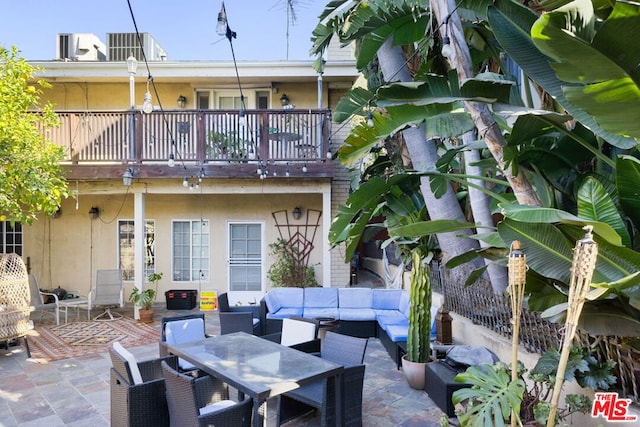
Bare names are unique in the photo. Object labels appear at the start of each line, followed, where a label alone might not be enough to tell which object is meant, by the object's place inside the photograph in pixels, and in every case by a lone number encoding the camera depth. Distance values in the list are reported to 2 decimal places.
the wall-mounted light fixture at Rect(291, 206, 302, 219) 10.86
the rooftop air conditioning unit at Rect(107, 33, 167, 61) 12.02
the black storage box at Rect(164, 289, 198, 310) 10.23
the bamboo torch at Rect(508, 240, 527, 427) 2.26
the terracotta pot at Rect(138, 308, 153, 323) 9.01
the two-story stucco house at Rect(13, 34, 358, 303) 9.08
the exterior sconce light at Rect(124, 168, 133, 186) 8.55
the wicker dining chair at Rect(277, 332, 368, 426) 3.86
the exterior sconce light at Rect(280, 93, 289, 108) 10.71
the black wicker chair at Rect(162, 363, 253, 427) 3.12
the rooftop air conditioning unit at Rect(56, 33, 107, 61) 11.47
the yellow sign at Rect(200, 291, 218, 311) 10.28
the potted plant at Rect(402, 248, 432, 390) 5.20
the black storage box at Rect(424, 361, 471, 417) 4.37
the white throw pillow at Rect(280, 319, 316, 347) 5.27
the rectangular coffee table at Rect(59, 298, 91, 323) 8.92
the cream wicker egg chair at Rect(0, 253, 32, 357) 6.40
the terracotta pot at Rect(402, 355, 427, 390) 5.13
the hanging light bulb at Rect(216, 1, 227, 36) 5.08
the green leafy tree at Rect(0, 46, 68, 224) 5.94
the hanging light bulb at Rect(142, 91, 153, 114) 7.48
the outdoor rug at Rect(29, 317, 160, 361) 6.88
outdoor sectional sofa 7.26
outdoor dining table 3.35
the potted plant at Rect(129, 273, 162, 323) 8.98
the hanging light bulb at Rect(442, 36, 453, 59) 3.42
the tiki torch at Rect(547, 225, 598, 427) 1.84
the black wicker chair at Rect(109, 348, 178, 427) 3.45
